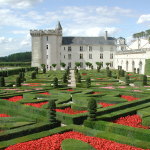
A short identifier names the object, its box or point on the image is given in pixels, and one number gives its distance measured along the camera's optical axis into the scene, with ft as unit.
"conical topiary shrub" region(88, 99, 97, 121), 35.04
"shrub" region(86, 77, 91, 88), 73.08
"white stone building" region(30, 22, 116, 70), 207.10
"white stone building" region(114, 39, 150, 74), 153.89
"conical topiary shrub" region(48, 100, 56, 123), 34.00
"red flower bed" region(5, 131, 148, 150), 26.06
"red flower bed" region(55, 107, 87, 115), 43.12
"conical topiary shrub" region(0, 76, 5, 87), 77.30
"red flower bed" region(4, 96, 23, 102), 56.18
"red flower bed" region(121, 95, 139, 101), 55.30
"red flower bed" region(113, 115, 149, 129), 35.70
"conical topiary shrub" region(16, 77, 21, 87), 77.46
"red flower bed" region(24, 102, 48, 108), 47.20
